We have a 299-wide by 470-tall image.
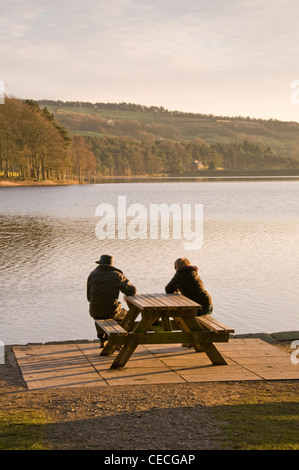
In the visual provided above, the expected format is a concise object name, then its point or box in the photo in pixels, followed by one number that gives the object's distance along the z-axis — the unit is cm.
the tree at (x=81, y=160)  16775
